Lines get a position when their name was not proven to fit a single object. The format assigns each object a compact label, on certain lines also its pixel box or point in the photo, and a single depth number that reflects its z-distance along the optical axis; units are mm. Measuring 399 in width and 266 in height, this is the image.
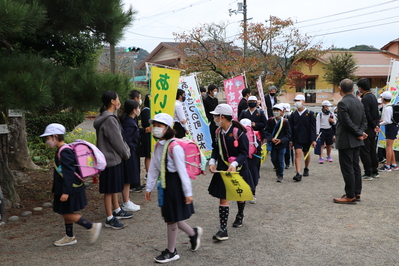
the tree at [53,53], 4125
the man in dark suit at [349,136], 6062
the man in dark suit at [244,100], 9828
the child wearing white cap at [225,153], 4609
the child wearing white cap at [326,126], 10117
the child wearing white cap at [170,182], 3902
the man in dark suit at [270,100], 10570
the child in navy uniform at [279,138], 7941
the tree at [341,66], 35156
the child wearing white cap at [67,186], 4277
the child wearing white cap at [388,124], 8531
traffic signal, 27428
